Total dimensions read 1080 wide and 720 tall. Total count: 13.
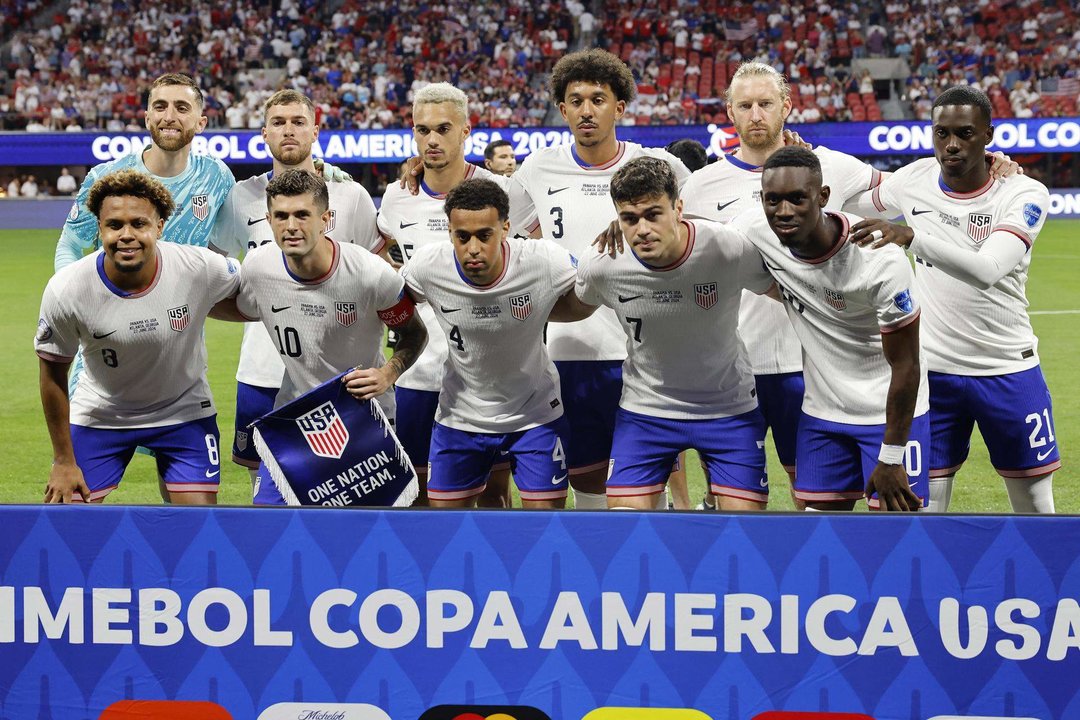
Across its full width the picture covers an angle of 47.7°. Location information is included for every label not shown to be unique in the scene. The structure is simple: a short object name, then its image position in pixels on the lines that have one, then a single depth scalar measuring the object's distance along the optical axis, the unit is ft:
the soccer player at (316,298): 16.20
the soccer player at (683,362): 15.67
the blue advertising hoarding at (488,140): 80.59
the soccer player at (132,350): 15.92
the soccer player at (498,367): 16.46
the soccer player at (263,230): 18.94
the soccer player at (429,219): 18.34
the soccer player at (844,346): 14.46
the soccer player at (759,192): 17.93
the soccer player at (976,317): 16.51
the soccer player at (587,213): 18.28
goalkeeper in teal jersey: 18.75
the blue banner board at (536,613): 11.46
